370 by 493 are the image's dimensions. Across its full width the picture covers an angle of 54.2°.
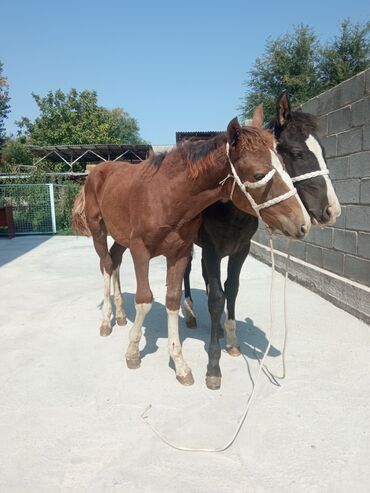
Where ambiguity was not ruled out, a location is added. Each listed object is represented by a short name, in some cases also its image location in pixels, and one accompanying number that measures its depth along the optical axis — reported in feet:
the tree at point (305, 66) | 55.11
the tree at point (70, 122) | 92.22
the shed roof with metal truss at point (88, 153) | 58.85
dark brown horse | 7.20
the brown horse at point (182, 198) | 6.68
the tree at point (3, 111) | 58.29
